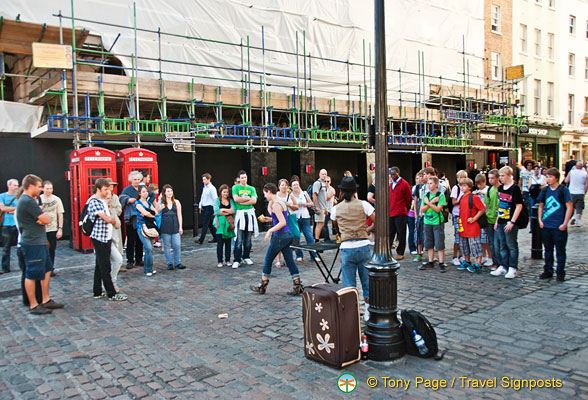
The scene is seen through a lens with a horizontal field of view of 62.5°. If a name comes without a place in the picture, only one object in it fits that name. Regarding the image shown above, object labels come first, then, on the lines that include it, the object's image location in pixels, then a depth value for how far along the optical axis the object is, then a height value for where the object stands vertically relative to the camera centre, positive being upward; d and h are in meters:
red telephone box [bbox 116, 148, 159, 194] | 12.67 +0.54
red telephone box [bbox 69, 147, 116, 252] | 11.82 +0.27
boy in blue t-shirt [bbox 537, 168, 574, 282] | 7.68 -0.68
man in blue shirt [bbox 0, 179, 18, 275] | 9.52 -0.65
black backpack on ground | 4.82 -1.55
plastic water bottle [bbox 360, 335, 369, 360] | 4.83 -1.68
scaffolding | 13.44 +2.59
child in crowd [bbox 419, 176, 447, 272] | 8.95 -0.76
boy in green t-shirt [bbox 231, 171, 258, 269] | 9.88 -0.67
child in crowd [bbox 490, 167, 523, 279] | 8.21 -0.77
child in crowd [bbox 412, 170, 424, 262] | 10.14 -0.78
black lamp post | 4.87 -0.85
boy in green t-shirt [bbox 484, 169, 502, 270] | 8.80 -0.56
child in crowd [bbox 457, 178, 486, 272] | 8.76 -0.88
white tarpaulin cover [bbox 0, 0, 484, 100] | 15.30 +5.76
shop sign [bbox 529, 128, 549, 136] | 30.61 +2.89
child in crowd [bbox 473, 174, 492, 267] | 8.99 -1.06
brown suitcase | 4.62 -1.41
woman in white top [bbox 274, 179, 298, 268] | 9.73 -0.35
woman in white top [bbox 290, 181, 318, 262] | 10.56 -0.66
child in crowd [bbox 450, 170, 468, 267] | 9.39 -0.60
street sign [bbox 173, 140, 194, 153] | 13.50 +1.04
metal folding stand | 6.90 -0.96
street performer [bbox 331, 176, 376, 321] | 5.96 -0.73
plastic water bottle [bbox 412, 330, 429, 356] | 4.82 -1.67
